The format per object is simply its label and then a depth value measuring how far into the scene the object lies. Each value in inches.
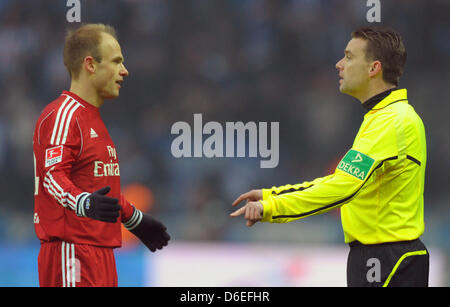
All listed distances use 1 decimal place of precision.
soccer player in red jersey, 277.3
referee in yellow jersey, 277.1
